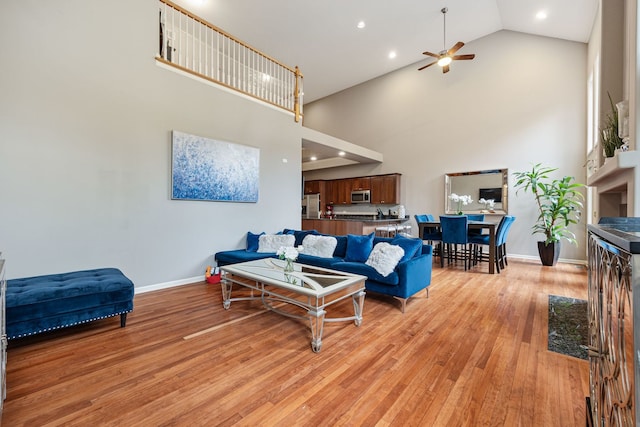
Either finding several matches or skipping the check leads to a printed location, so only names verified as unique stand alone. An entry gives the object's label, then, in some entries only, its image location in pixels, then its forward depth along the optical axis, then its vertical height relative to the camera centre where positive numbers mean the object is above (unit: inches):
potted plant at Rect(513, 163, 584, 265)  206.7 +5.0
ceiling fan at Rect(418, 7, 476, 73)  191.6 +110.2
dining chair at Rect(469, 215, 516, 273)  193.2 -20.1
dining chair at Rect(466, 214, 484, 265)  214.1 -14.8
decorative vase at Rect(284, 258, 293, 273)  116.4 -24.1
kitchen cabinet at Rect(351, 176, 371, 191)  333.4 +34.9
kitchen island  256.4 -14.0
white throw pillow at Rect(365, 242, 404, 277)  119.3 -21.0
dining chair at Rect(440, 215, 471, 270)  193.3 -12.8
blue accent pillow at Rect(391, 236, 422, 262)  124.1 -16.0
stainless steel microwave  332.2 +18.6
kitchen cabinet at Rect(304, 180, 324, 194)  374.9 +33.7
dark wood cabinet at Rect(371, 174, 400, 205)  308.2 +25.5
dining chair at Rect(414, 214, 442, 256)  222.3 -17.5
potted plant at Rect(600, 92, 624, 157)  99.6 +29.2
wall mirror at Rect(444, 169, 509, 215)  249.1 +22.4
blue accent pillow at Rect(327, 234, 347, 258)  165.2 -22.5
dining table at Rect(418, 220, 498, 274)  186.3 -20.5
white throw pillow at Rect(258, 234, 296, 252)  177.3 -20.5
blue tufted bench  83.5 -30.4
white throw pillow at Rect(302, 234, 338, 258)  161.5 -20.9
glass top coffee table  86.7 -26.4
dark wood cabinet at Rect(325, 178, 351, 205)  351.9 +25.9
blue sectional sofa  118.1 -27.0
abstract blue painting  156.2 +25.3
